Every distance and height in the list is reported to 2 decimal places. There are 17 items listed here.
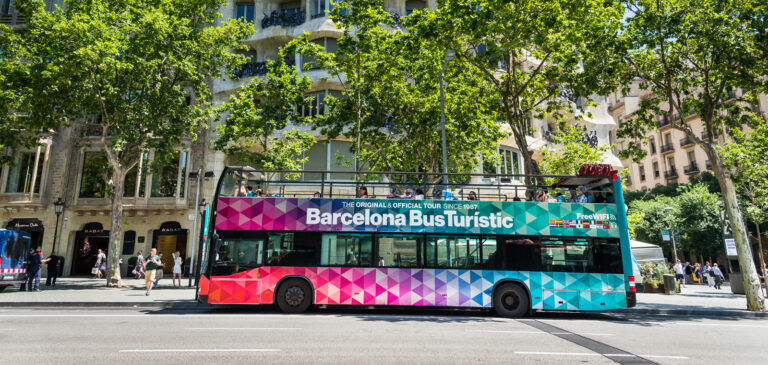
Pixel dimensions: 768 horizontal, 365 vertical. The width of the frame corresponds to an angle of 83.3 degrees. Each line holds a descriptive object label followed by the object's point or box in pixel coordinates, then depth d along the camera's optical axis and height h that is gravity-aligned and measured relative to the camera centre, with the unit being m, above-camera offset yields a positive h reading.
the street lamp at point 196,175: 23.54 +4.97
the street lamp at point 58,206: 23.44 +3.22
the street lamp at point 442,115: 17.50 +6.25
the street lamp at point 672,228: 38.43 +3.29
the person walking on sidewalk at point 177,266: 20.15 +0.01
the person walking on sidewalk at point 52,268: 20.12 -0.06
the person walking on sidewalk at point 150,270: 15.41 -0.13
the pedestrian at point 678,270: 29.85 -0.34
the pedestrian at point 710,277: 30.12 -0.83
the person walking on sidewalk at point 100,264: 23.58 +0.13
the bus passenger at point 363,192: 12.53 +2.11
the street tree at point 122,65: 17.61 +8.54
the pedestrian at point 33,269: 17.55 -0.09
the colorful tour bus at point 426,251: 11.68 +0.39
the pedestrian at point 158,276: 19.28 -0.43
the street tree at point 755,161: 23.61 +5.79
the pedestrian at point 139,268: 22.95 -0.09
